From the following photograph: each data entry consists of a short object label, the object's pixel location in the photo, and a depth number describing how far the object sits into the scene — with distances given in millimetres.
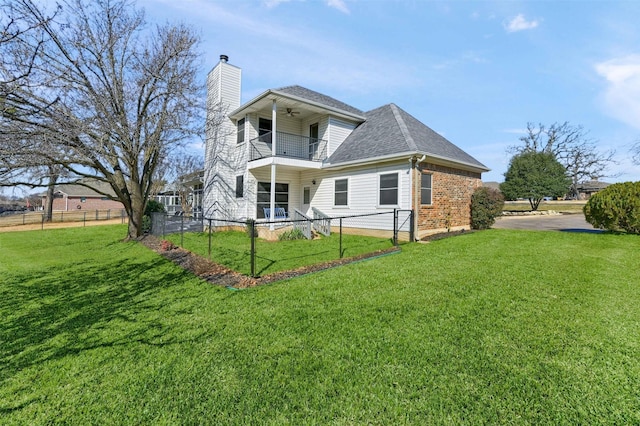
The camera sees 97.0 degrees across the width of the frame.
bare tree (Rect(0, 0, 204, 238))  7629
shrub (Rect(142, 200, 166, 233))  14046
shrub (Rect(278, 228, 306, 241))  11680
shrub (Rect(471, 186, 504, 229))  12734
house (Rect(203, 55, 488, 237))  11109
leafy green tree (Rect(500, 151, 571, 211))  30531
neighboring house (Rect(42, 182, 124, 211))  40656
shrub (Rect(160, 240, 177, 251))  9726
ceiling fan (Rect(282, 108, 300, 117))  13659
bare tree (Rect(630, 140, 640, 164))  20836
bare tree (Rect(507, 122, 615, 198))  38188
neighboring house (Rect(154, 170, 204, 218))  19297
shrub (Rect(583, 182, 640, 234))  9398
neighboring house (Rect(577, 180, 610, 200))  45188
